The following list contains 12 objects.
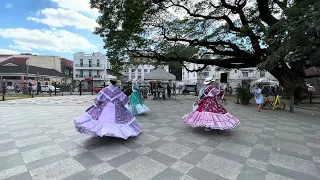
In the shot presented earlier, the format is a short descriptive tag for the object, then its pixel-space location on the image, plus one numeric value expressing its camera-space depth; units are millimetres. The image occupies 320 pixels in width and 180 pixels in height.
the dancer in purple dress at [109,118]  4312
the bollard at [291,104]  10254
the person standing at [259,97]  10289
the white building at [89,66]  50375
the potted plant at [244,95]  13138
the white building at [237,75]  43250
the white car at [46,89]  25541
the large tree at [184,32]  13627
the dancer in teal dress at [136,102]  8202
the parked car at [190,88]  28495
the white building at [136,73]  57656
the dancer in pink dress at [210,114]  5121
